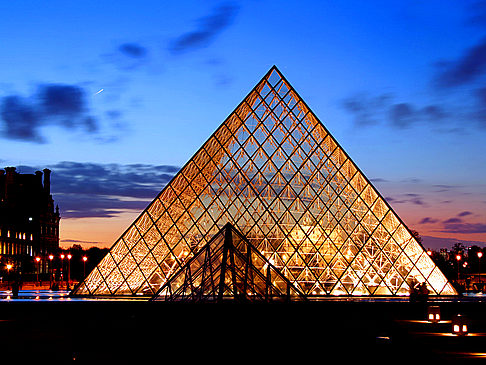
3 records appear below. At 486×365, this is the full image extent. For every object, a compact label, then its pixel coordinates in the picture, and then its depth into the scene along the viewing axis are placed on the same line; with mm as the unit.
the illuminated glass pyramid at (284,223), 34375
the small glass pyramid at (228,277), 26031
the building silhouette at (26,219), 94869
